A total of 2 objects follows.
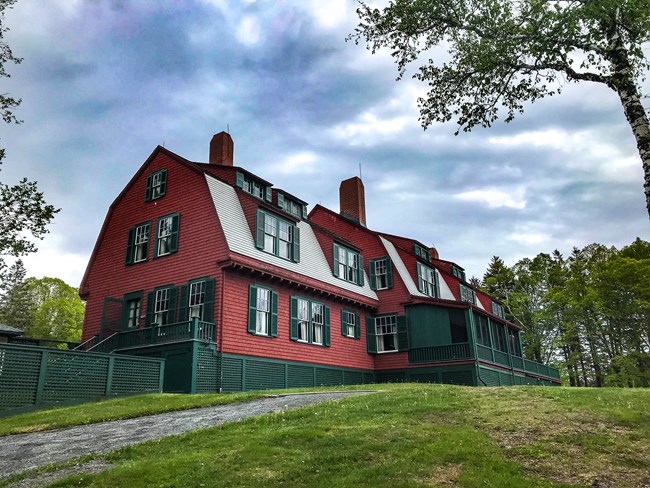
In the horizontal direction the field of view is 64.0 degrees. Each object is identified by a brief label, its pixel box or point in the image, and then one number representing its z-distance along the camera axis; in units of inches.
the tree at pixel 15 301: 2217.0
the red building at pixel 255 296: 781.3
